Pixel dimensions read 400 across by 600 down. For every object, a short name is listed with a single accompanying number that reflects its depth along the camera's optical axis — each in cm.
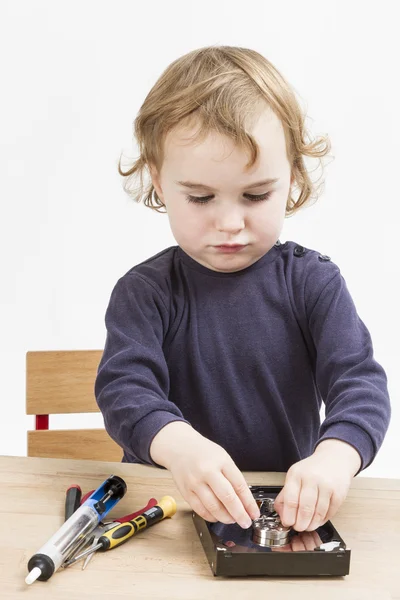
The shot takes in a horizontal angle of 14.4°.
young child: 131
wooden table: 119
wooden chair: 169
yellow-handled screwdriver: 125
